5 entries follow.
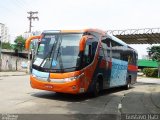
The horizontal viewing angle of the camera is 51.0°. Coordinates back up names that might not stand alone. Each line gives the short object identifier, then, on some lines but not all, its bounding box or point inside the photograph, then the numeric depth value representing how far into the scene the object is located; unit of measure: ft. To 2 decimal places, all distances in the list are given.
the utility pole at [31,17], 114.54
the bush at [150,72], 108.49
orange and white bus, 22.01
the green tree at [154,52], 130.17
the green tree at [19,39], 179.43
